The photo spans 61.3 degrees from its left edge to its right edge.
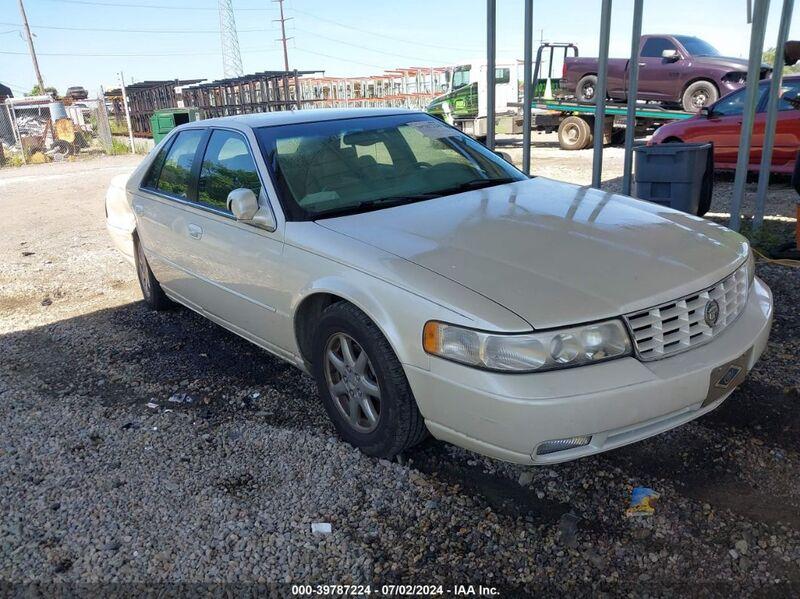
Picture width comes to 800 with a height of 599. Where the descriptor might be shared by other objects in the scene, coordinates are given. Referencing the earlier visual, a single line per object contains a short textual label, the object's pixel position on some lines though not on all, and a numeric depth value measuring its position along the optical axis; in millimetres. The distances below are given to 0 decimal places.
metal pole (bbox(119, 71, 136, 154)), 22347
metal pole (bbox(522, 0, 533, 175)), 6875
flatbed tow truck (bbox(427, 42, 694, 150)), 16719
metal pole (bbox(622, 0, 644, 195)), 6543
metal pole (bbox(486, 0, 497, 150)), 7050
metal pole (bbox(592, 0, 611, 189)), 6527
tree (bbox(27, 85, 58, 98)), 45344
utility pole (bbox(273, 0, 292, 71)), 57350
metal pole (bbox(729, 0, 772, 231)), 6246
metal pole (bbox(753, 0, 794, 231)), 6852
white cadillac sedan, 2469
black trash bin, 6211
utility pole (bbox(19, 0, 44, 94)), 44438
